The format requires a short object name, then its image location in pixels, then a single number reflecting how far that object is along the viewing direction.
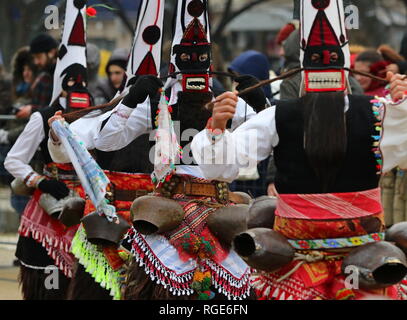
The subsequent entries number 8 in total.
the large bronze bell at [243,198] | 10.17
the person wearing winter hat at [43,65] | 15.88
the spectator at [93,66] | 16.53
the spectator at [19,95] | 17.12
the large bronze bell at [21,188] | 12.84
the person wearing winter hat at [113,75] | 16.08
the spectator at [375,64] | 15.18
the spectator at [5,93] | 20.42
